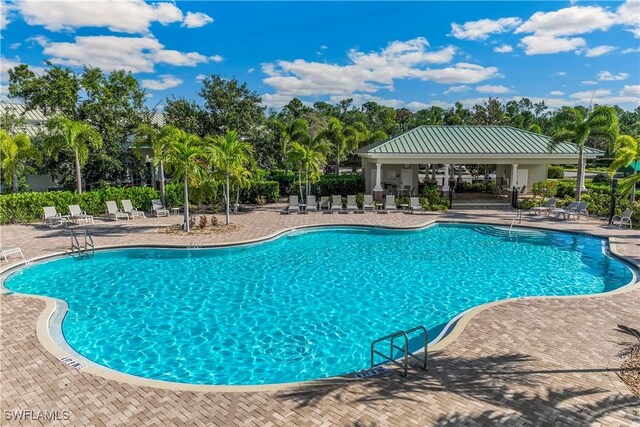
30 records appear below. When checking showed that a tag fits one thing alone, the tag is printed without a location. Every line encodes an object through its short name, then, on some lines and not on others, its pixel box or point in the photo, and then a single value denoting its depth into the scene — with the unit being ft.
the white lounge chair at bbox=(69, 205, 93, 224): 69.31
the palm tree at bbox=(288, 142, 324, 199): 81.61
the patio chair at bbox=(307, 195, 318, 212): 82.34
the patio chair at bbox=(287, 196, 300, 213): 81.73
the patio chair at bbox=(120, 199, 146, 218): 74.18
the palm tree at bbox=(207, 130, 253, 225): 65.10
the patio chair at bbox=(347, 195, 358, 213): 82.28
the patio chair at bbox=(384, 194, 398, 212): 83.97
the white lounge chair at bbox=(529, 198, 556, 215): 78.64
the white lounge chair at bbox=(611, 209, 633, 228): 66.54
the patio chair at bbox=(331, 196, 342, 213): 82.48
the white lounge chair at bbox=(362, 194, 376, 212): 83.41
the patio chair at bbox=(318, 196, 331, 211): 83.10
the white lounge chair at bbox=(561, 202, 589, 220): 74.13
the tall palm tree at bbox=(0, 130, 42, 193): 68.64
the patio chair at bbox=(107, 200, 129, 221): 72.74
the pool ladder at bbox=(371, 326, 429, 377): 23.02
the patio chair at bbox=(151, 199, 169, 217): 77.25
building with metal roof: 87.86
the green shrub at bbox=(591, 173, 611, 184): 127.48
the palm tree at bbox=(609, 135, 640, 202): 68.74
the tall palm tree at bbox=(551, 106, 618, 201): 77.97
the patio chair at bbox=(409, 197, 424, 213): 82.33
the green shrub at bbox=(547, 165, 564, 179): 151.33
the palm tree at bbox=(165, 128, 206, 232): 61.72
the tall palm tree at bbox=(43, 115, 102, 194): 69.77
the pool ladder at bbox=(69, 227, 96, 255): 52.71
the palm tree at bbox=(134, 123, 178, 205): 66.42
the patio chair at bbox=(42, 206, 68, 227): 66.85
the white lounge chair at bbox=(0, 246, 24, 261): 47.75
